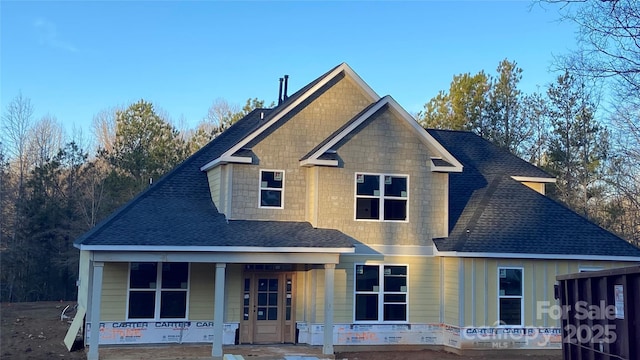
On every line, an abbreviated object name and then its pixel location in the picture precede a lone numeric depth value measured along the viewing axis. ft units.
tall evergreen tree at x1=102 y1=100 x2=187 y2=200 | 103.04
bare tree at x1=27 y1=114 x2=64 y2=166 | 119.44
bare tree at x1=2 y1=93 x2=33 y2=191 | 116.26
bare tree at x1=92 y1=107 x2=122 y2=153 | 135.33
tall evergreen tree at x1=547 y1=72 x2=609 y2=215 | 101.40
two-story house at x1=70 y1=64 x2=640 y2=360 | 51.19
